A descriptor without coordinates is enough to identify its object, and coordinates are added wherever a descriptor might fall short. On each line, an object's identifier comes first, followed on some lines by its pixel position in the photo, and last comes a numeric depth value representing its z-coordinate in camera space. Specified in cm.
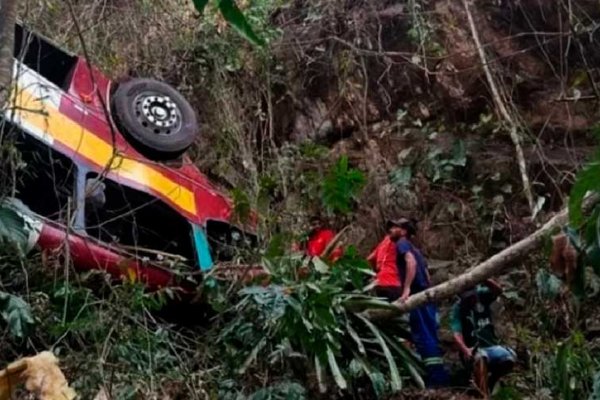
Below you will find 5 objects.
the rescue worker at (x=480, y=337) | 530
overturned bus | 541
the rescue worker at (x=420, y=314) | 543
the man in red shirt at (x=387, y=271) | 568
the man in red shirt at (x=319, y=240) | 564
